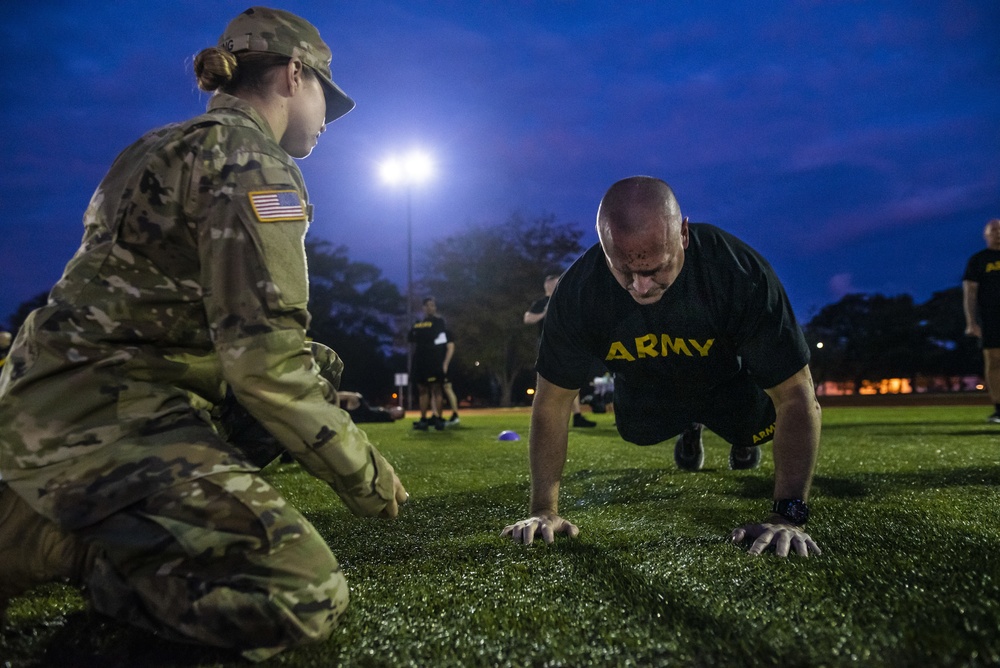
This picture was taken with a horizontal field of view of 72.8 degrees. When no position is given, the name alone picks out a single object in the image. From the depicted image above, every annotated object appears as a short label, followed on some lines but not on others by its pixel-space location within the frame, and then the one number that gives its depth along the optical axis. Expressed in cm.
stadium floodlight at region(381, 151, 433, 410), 2747
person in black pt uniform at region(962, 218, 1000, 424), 711
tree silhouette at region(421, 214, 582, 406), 3578
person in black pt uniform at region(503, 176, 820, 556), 237
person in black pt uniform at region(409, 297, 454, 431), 1157
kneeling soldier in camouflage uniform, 155
